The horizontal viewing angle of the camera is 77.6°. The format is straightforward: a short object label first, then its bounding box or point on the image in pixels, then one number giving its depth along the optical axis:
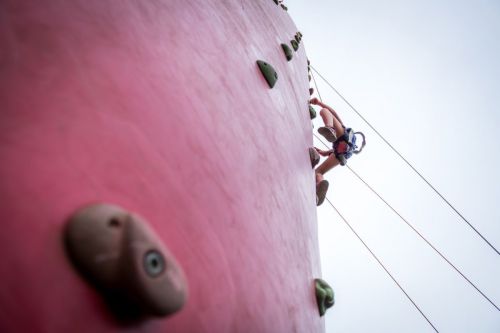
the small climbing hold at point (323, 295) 1.59
